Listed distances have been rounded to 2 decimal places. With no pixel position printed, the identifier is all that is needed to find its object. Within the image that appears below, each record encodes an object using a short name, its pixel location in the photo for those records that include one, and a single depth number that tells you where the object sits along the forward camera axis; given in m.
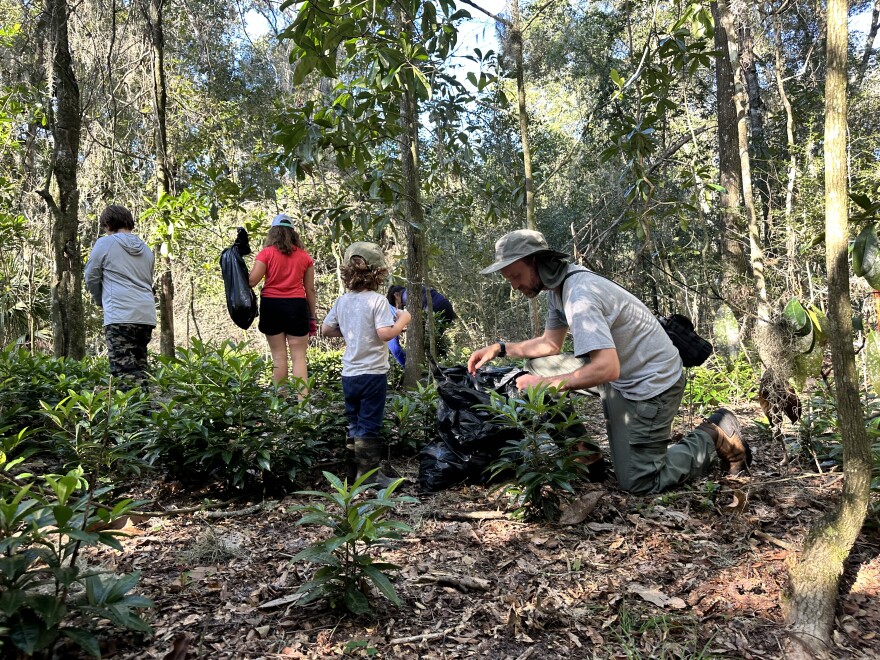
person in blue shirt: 7.05
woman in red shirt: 5.47
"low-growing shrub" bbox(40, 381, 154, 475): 3.31
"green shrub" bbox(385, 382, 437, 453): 4.59
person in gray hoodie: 5.19
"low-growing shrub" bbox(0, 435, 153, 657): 1.78
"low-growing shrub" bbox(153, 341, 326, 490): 3.70
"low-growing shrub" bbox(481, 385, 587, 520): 3.18
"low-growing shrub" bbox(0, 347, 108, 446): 4.48
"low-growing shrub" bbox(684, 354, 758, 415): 6.19
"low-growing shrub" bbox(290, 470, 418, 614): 2.30
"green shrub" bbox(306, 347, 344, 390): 5.67
